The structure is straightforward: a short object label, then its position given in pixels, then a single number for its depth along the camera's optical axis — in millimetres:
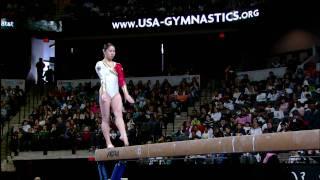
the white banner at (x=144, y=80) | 21703
